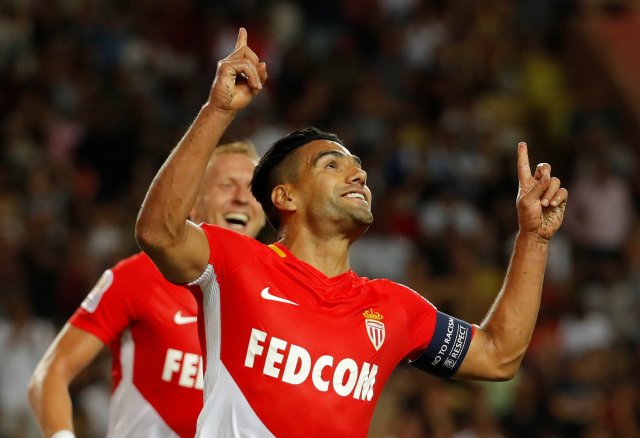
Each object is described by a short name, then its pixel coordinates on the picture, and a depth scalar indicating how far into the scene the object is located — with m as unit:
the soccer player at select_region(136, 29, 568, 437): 7.63
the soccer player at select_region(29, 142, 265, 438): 9.99
